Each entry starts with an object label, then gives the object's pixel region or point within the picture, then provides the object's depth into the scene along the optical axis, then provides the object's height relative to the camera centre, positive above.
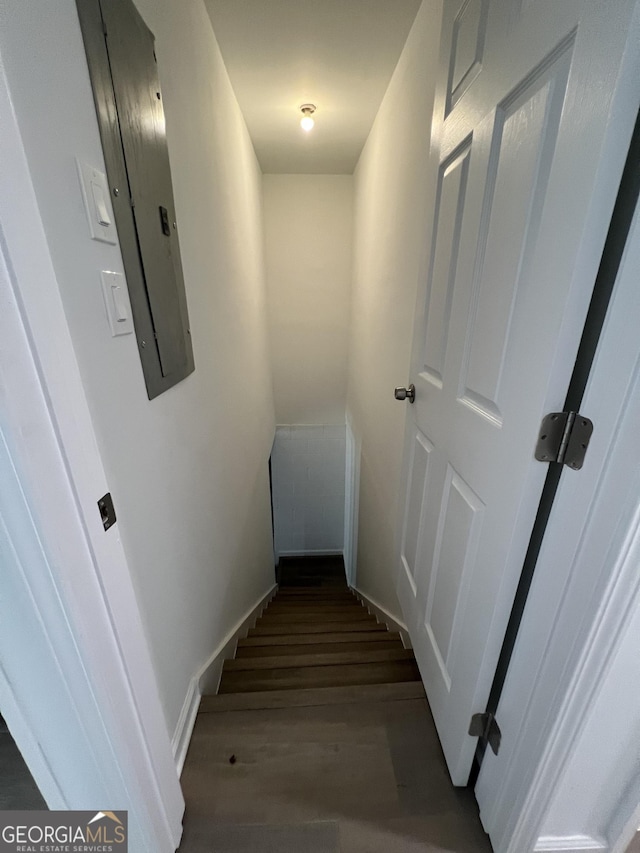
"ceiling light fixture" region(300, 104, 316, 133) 1.97 +1.02
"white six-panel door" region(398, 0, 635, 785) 0.49 +0.02
